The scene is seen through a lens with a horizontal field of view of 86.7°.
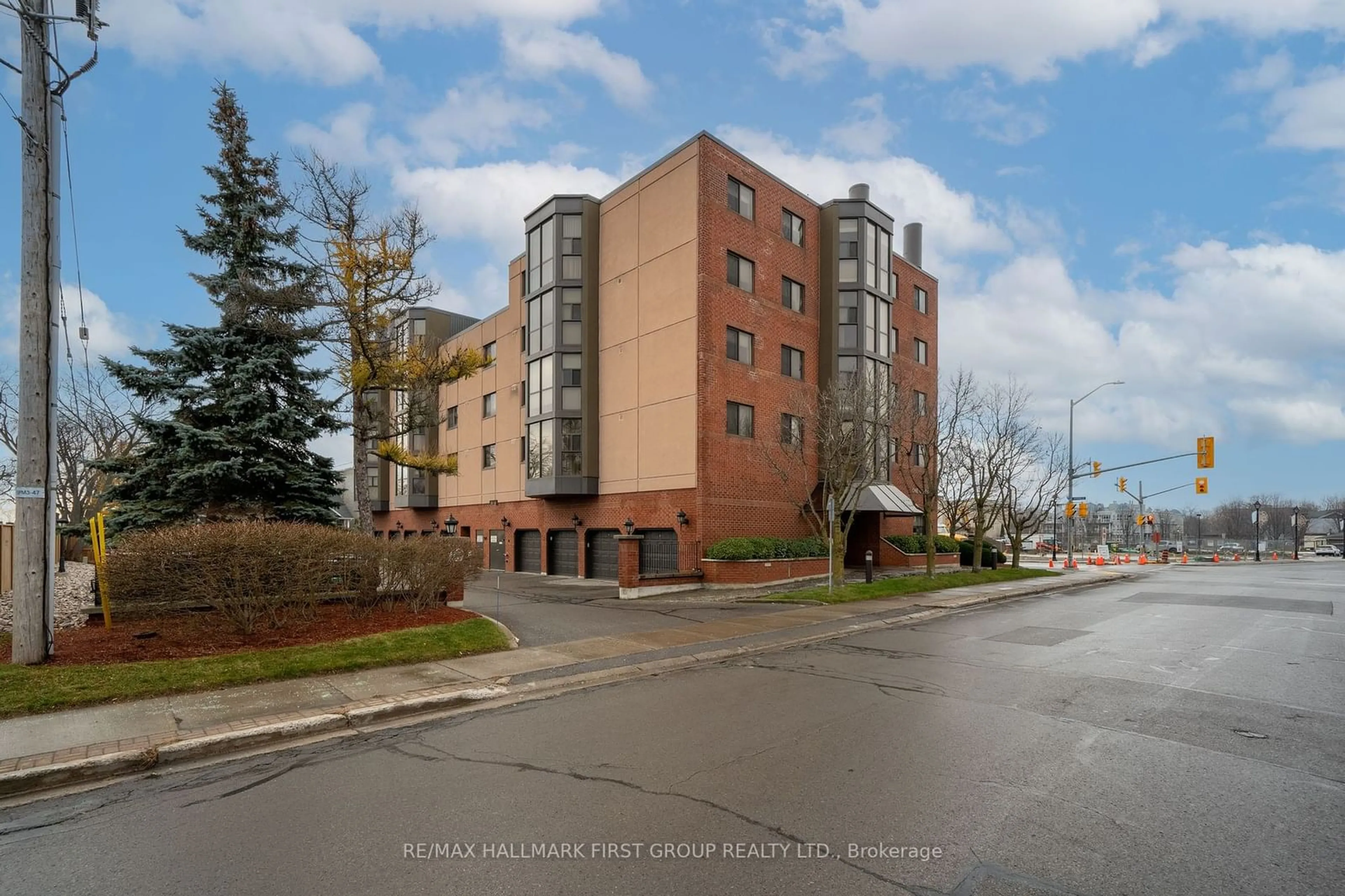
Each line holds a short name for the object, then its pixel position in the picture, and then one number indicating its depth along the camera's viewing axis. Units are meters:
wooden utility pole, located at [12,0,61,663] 8.98
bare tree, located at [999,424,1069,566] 31.28
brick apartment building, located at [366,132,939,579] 25.27
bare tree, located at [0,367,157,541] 35.53
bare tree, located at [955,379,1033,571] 28.45
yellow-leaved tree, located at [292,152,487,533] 18.06
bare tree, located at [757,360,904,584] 22.08
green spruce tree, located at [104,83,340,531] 16.16
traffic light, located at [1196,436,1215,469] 34.00
